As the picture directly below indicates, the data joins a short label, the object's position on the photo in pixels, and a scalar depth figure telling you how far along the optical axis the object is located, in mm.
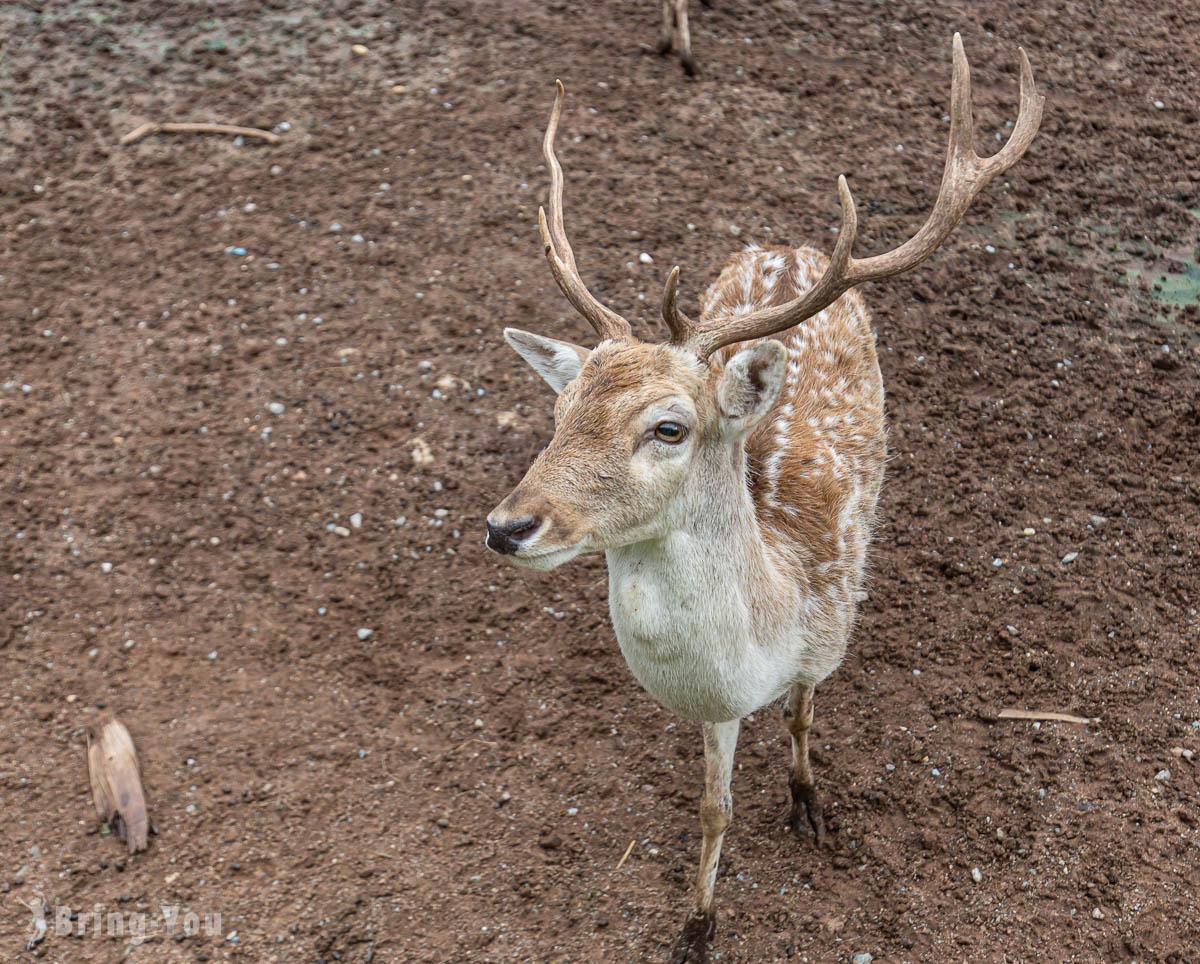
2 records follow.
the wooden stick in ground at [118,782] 3594
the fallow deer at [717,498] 2488
